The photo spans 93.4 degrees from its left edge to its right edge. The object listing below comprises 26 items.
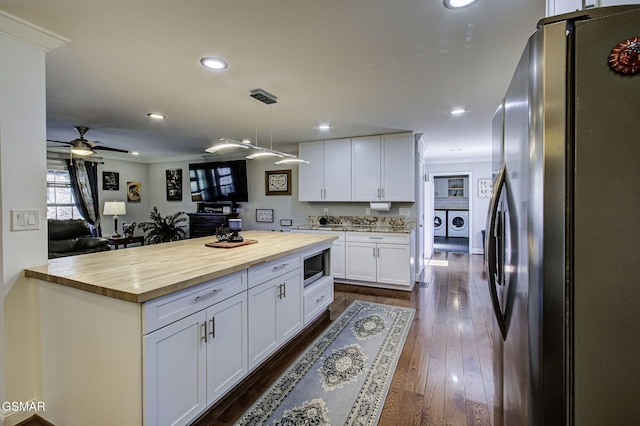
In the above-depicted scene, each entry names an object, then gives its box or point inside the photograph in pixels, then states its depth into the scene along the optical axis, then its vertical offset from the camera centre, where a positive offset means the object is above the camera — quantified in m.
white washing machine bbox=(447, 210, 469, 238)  9.75 -0.47
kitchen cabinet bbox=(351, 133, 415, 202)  4.52 +0.64
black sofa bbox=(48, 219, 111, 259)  4.57 -0.46
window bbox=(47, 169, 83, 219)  5.92 +0.29
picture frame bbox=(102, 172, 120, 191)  6.80 +0.69
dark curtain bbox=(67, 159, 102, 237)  6.20 +0.47
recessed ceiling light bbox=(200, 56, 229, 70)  2.20 +1.10
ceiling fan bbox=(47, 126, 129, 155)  3.88 +0.85
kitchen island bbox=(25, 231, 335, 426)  1.40 -0.66
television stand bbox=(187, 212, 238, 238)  6.54 -0.26
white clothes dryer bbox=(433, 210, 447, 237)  10.05 -0.45
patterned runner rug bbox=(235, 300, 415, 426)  1.80 -1.22
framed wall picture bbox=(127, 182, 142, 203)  7.31 +0.48
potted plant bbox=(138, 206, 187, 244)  6.64 -0.41
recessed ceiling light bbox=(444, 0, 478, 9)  1.55 +1.07
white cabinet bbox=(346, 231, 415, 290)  4.29 -0.72
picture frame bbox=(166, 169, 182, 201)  7.37 +0.65
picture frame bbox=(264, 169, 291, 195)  6.10 +0.58
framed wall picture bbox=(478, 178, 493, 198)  7.22 +0.51
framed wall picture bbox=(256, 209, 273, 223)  6.34 -0.11
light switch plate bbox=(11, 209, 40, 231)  1.77 -0.05
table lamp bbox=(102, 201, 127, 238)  6.37 +0.04
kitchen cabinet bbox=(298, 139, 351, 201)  4.98 +0.66
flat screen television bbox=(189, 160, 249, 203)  6.37 +0.64
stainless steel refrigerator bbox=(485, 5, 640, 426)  0.71 -0.03
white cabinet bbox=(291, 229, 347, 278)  4.68 -0.75
